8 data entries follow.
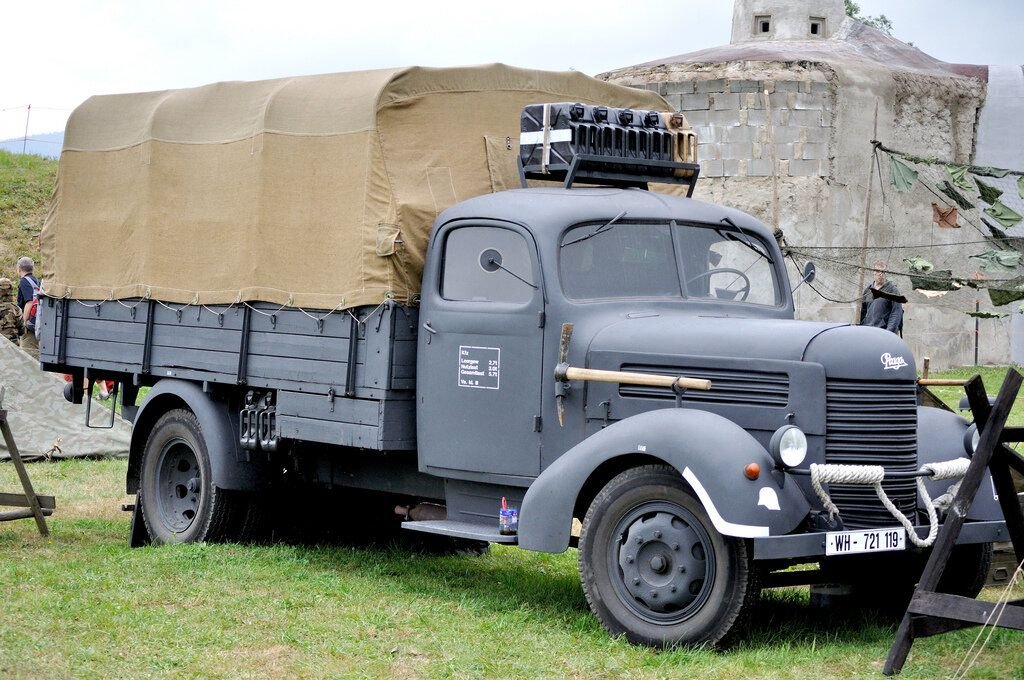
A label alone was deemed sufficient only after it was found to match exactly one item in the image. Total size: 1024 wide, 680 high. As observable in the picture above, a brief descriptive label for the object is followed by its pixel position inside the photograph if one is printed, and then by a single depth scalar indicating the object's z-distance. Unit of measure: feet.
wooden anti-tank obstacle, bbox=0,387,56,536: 29.99
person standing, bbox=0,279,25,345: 51.84
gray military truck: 20.56
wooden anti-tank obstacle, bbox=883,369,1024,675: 18.78
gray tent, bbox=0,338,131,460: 45.19
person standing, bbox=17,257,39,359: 50.67
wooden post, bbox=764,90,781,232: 69.63
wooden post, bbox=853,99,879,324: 65.90
